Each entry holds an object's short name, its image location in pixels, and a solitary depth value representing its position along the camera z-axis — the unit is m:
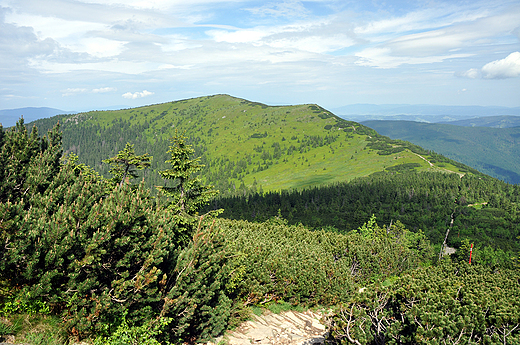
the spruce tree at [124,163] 35.50
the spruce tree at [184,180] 24.00
